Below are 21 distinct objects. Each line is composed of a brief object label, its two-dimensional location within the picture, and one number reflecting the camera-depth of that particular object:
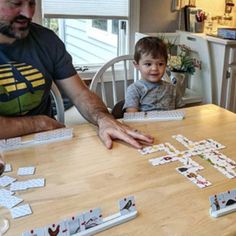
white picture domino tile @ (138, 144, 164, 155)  1.21
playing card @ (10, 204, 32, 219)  0.86
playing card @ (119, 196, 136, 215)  0.86
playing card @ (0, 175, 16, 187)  0.99
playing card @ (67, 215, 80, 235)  0.78
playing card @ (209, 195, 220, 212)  0.88
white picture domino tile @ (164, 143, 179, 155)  1.21
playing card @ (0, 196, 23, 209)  0.90
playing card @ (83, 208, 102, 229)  0.80
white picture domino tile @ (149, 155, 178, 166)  1.14
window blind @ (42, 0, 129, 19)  2.84
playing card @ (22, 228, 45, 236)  0.72
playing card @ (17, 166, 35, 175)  1.06
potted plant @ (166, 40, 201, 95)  2.78
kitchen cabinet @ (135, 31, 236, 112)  2.85
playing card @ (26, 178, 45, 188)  0.99
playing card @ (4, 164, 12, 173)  1.07
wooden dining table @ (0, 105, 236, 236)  0.84
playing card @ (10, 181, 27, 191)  0.97
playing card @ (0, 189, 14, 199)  0.94
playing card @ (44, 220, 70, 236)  0.75
